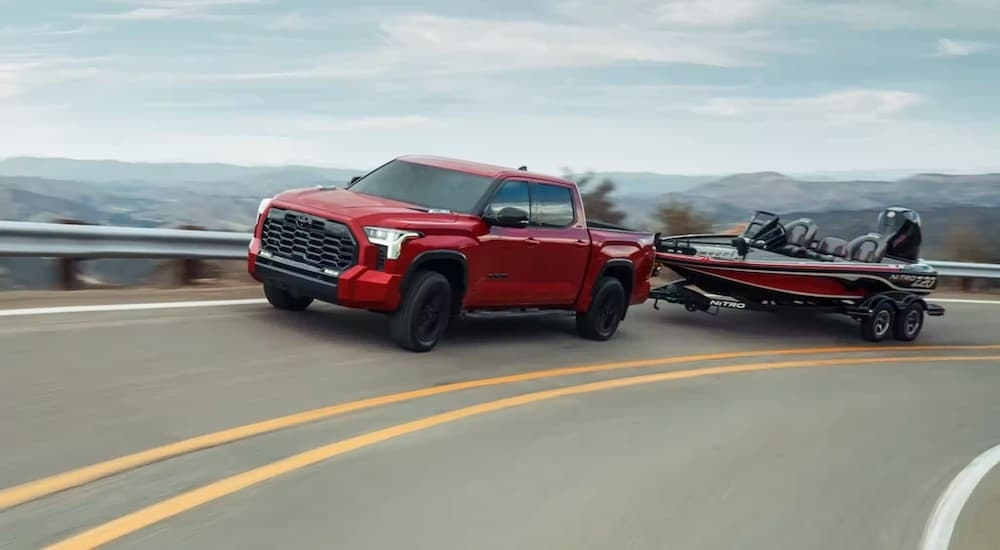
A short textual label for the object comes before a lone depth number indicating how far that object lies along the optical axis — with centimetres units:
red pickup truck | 961
